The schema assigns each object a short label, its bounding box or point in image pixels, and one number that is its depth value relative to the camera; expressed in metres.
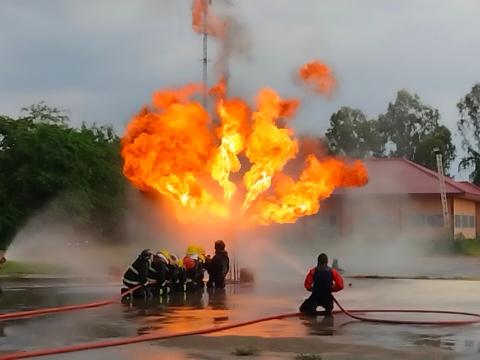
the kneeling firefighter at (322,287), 15.84
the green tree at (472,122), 81.50
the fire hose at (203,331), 10.67
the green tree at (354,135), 72.00
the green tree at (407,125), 87.62
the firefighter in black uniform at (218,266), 22.70
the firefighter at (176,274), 20.84
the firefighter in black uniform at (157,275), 19.88
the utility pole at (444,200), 53.53
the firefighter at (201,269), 22.47
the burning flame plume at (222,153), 23.76
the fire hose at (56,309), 15.29
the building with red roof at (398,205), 49.03
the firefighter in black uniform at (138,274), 19.06
